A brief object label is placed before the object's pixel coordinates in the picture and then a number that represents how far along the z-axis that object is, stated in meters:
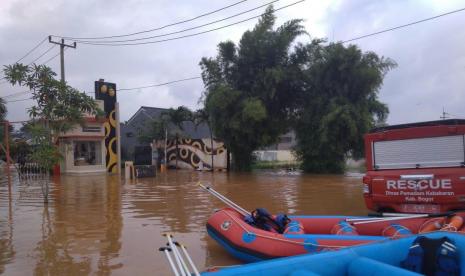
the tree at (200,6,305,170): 27.39
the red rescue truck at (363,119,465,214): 7.72
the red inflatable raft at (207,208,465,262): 6.03
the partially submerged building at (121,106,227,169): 32.81
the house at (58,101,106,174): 29.16
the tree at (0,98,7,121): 30.76
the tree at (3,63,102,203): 13.23
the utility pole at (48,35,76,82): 29.73
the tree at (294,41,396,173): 25.56
